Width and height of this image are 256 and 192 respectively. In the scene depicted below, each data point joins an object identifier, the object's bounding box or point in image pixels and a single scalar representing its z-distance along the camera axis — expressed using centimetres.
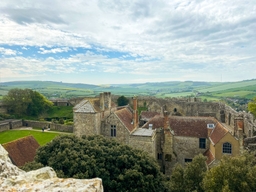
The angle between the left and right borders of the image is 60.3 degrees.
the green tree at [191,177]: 1597
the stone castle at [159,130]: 2683
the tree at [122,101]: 6419
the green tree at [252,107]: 4150
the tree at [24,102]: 5812
